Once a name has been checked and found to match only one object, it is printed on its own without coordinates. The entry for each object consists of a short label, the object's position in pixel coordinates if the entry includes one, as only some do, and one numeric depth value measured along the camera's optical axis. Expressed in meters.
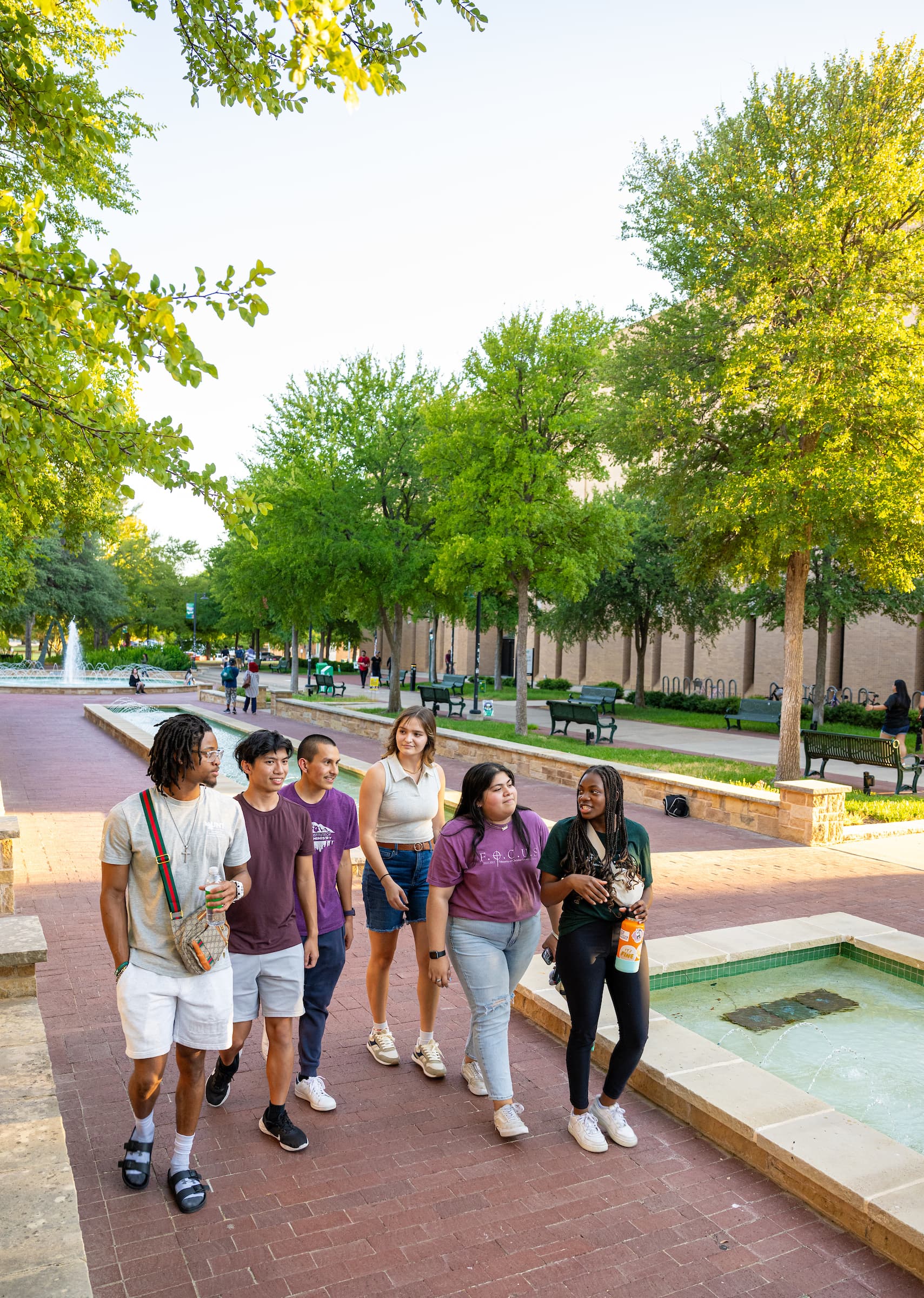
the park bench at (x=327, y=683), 33.25
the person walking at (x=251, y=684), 27.53
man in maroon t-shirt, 3.78
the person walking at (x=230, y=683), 27.42
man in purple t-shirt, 4.20
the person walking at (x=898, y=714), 16.09
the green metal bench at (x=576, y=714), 19.75
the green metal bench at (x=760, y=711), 24.12
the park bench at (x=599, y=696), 27.67
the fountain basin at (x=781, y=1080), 3.55
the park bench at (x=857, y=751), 12.97
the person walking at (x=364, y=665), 43.38
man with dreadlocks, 3.32
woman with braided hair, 3.93
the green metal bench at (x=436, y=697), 24.64
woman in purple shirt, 4.05
